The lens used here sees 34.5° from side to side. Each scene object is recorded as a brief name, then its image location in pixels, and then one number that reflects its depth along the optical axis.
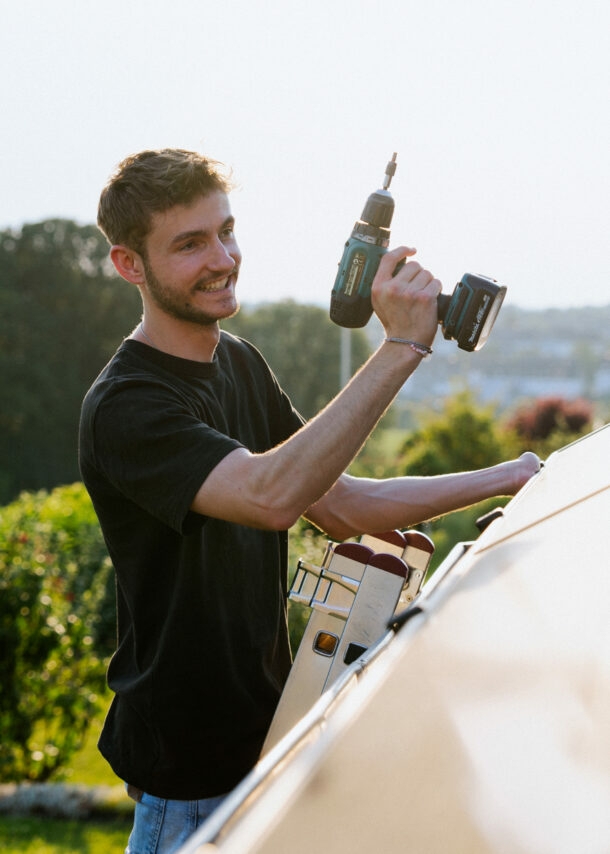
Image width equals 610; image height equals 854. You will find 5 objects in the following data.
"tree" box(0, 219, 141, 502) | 39.28
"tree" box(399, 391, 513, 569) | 13.09
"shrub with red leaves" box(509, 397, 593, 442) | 17.27
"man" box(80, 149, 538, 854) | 1.93
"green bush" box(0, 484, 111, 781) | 5.94
